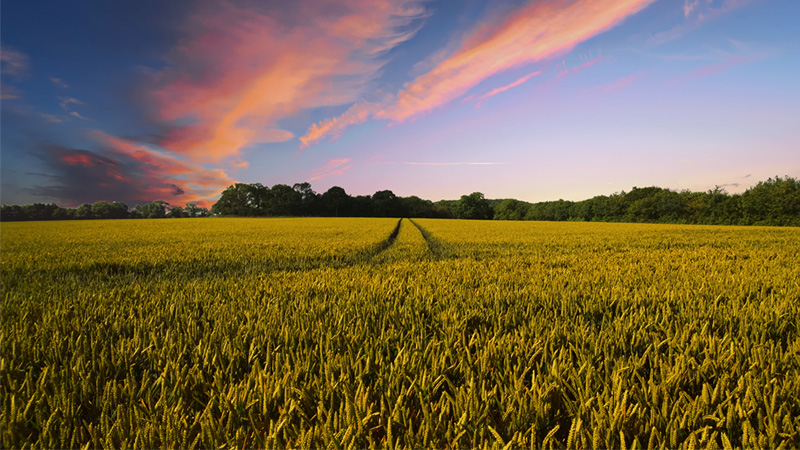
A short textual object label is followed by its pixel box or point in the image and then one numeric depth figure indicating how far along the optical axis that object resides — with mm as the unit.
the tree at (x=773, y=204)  59156
